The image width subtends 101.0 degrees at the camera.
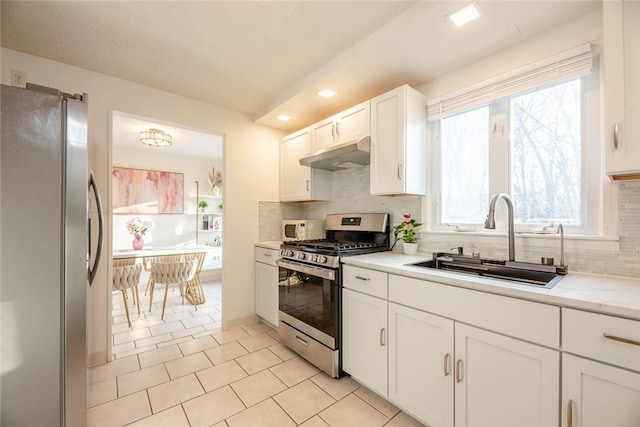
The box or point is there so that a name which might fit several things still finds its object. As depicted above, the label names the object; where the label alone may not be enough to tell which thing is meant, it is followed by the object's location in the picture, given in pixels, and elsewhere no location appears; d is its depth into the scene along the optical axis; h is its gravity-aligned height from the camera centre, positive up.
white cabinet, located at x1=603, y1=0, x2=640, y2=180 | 1.12 +0.56
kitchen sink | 1.43 -0.33
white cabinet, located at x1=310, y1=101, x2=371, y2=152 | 2.25 +0.80
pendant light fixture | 3.50 +1.03
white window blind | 1.46 +0.85
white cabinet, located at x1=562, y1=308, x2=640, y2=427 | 0.89 -0.56
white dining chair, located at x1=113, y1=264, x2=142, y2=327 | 2.93 -0.73
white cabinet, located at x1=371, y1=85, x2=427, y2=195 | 1.98 +0.56
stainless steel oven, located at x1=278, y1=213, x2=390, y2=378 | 1.94 -0.59
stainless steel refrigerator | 1.12 -0.19
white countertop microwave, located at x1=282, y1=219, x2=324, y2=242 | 2.87 -0.18
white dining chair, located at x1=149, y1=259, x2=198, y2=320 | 3.24 -0.73
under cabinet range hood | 2.16 +0.52
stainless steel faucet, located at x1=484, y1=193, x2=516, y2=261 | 1.60 -0.08
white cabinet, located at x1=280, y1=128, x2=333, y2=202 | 2.85 +0.43
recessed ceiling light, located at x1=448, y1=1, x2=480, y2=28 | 1.41 +1.11
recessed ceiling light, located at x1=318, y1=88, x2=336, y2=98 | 2.31 +1.08
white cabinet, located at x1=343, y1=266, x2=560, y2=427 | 1.09 -0.71
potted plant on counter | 2.12 -0.16
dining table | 3.68 -0.62
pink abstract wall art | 4.49 +0.40
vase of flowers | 4.18 -0.25
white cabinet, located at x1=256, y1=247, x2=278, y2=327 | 2.72 -0.77
